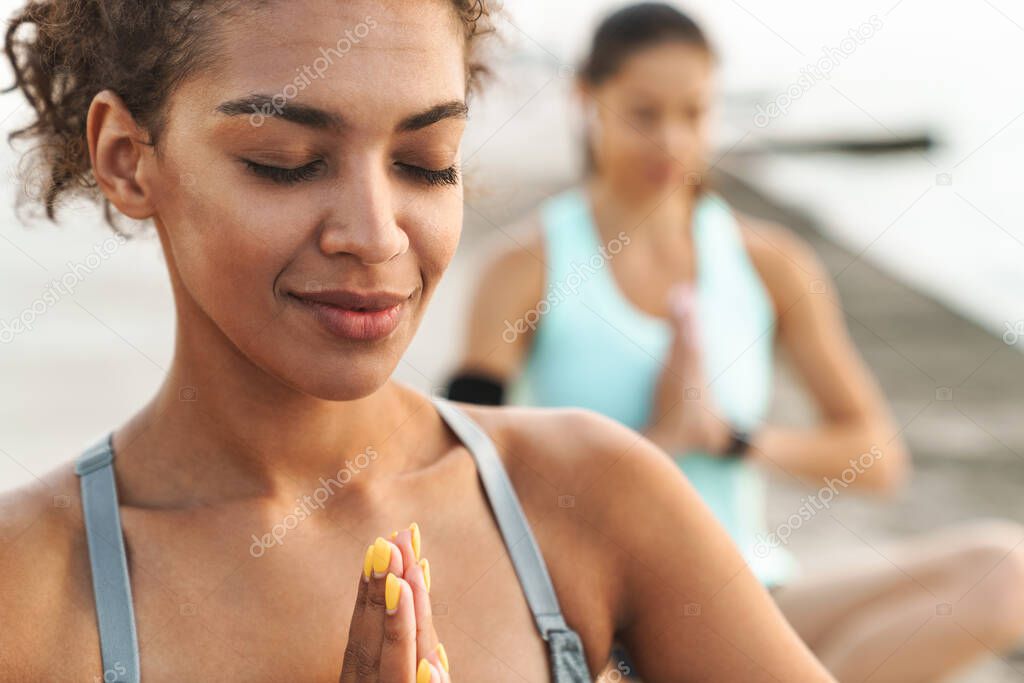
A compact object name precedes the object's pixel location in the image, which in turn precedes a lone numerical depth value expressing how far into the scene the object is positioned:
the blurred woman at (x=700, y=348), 2.66
